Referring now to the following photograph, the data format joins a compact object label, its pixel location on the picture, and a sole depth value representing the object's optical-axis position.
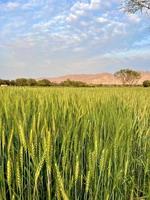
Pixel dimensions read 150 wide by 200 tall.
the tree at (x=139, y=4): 10.63
